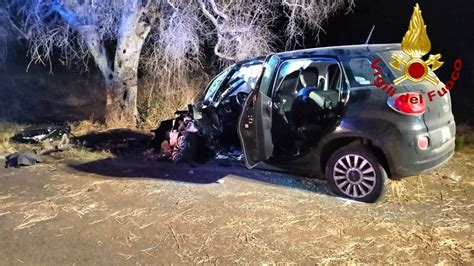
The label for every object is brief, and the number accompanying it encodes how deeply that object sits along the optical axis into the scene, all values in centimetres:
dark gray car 452
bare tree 959
